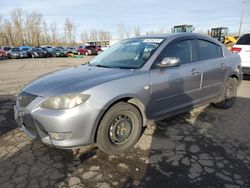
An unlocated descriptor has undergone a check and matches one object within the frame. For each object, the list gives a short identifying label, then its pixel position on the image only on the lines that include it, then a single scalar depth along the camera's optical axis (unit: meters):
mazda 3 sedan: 2.83
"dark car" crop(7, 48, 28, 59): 32.06
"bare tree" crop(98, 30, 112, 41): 93.94
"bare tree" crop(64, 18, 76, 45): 81.81
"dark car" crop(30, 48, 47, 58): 34.22
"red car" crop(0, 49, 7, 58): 33.06
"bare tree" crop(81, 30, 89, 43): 93.38
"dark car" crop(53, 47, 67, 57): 36.12
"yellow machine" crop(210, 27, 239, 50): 36.20
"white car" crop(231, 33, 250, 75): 7.69
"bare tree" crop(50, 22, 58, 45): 79.66
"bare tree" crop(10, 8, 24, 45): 69.69
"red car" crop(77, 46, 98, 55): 36.22
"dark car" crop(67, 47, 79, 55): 38.03
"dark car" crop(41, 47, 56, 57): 35.60
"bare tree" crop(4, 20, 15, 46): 68.12
